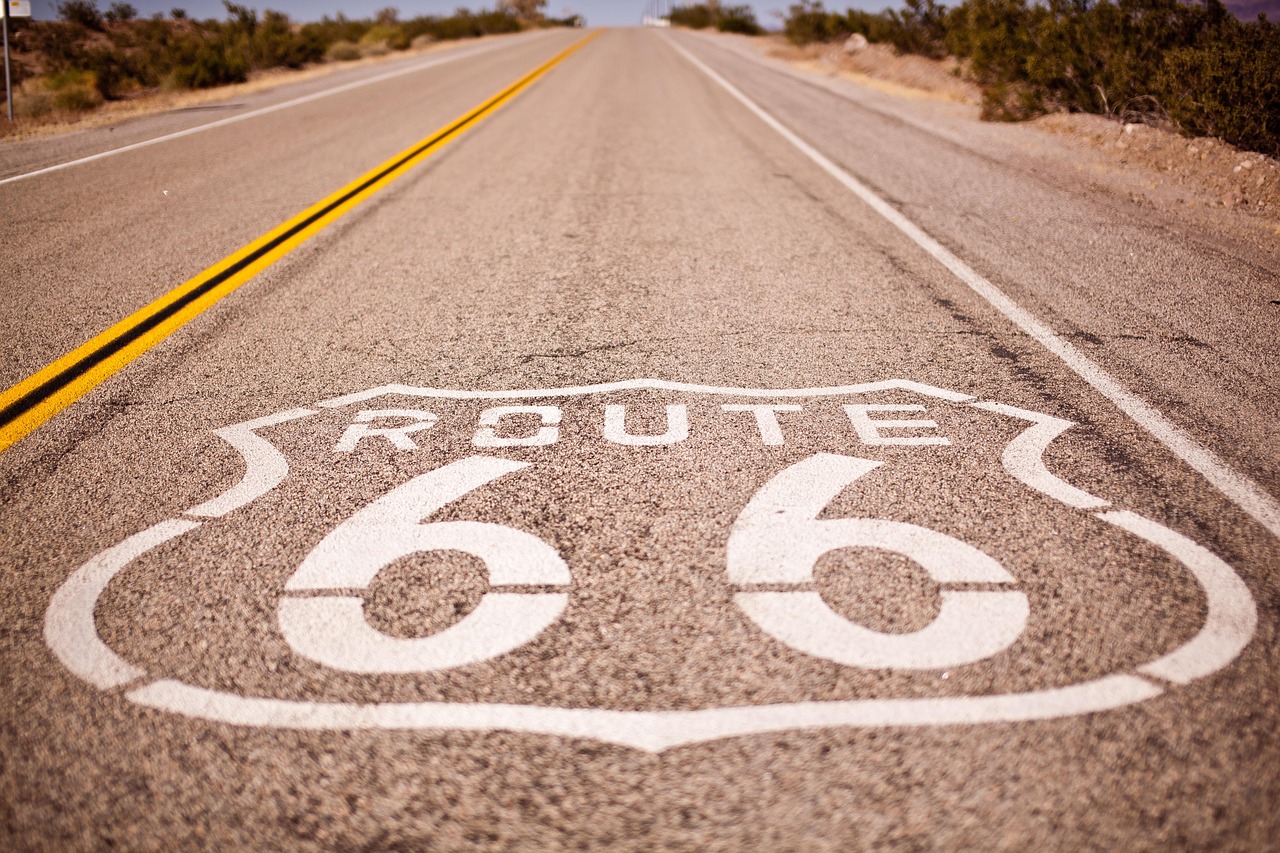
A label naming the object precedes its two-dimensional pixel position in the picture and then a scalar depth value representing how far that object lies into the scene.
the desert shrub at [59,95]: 13.78
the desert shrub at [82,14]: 30.64
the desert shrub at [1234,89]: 7.41
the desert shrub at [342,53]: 27.68
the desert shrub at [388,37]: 37.41
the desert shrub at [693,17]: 68.00
